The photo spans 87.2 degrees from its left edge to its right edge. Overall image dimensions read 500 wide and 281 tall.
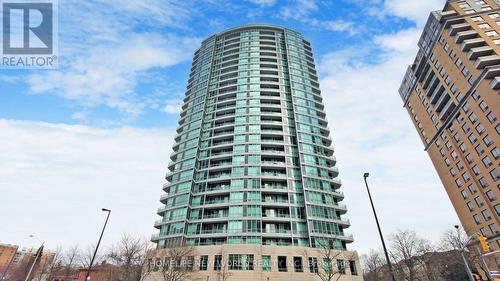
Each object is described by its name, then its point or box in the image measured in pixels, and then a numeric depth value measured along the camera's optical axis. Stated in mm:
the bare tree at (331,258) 48175
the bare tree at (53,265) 61738
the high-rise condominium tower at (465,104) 53562
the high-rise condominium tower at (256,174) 50125
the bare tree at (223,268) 46406
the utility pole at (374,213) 18877
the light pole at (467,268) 21500
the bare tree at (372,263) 72419
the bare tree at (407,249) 50038
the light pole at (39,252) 31566
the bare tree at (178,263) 42781
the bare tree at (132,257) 44719
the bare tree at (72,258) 62575
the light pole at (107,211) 32438
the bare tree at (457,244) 50031
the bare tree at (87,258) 60594
